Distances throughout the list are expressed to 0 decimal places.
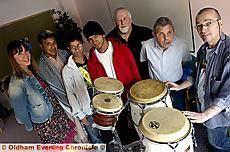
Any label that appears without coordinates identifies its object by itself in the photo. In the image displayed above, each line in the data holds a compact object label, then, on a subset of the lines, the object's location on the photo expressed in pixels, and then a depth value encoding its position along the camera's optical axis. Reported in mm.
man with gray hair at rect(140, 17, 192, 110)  1278
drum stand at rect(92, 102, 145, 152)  1270
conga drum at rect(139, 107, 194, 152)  1010
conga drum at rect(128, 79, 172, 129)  1198
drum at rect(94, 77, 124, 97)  1280
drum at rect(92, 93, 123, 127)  1219
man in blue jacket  1079
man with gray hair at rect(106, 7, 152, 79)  1406
